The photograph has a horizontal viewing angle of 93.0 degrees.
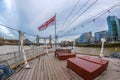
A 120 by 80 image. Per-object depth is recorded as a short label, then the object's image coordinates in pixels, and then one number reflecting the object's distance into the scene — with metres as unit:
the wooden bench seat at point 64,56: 4.36
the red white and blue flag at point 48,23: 7.06
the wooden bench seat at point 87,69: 1.73
